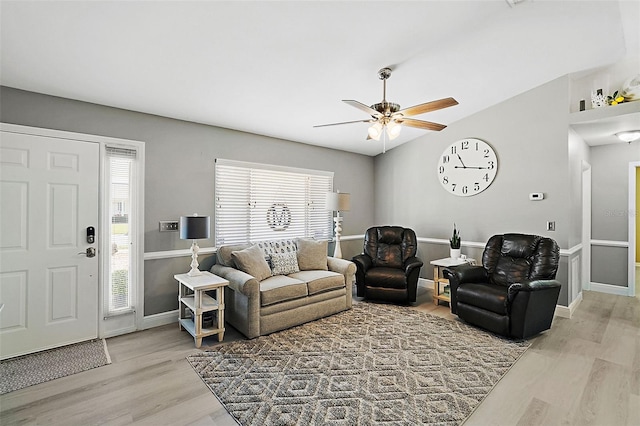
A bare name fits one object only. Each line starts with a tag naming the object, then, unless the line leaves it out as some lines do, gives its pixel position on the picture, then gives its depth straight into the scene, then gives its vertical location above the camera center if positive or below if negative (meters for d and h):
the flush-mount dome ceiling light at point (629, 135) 4.24 +1.10
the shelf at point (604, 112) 3.55 +1.23
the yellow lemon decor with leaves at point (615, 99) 3.67 +1.39
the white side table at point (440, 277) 4.44 -0.95
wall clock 4.67 +0.73
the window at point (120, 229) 3.37 -0.20
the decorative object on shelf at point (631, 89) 3.57 +1.46
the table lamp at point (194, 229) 3.37 -0.19
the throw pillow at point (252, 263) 3.65 -0.61
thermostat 4.16 +0.24
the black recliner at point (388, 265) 4.36 -0.80
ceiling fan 2.76 +0.93
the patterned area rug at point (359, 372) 2.14 -1.37
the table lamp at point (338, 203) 4.88 +0.15
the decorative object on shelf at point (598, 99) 3.79 +1.42
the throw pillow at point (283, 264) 4.05 -0.69
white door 2.82 -0.30
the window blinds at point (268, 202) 4.24 +0.14
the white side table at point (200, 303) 3.11 -0.98
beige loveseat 3.32 -0.84
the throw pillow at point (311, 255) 4.35 -0.62
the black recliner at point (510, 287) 3.21 -0.84
